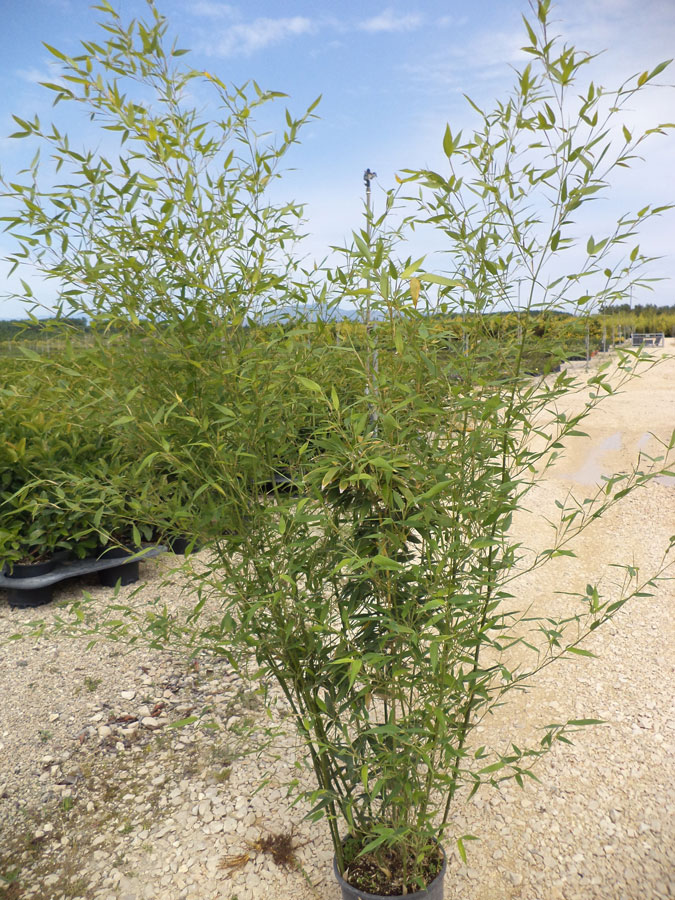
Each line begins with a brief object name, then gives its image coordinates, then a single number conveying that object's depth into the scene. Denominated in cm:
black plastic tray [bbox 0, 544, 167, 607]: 410
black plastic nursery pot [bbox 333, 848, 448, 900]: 180
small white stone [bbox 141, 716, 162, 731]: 302
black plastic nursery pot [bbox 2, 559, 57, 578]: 412
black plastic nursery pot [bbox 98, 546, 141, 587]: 437
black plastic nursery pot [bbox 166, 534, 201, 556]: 482
